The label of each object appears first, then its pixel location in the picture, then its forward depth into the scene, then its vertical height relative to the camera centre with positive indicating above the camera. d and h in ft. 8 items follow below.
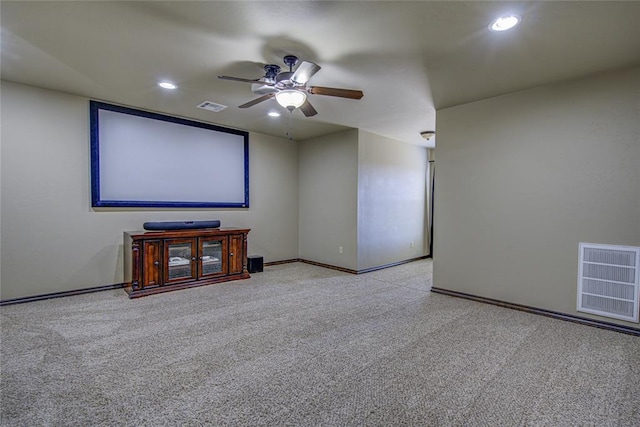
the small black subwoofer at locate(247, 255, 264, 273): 17.42 -3.56
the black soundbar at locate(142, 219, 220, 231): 13.84 -1.17
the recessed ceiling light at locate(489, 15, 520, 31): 7.08 +4.23
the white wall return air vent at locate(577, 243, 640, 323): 9.57 -2.40
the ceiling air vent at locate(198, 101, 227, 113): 13.62 +4.22
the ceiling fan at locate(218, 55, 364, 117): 8.87 +3.45
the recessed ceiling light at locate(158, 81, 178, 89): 11.32 +4.21
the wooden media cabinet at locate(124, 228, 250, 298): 12.94 -2.70
